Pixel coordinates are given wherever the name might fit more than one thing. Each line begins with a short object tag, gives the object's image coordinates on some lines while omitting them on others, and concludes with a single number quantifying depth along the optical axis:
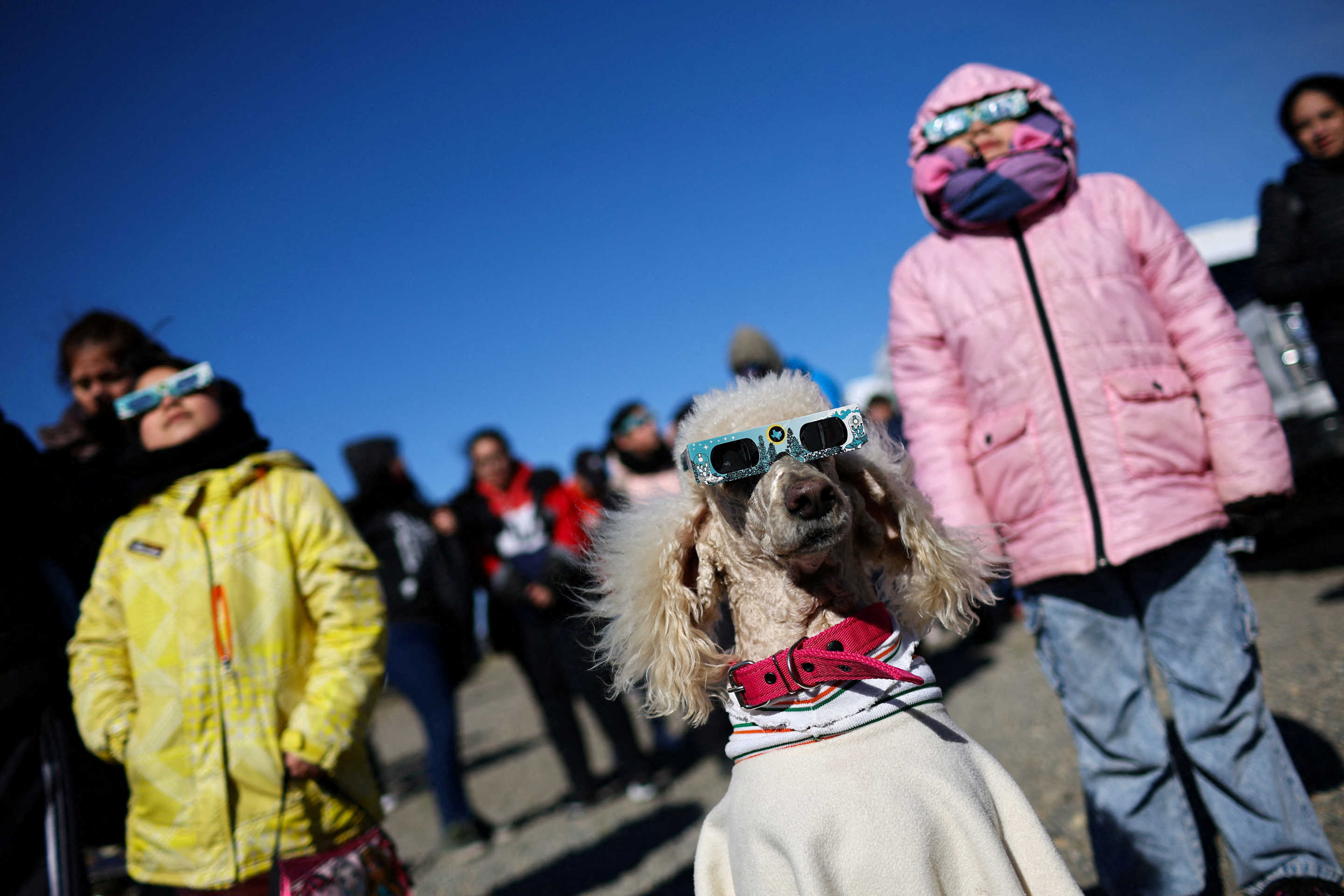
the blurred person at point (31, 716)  1.99
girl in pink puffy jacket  1.93
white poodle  1.33
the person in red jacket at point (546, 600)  4.38
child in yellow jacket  1.96
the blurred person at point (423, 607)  4.11
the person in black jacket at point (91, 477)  2.43
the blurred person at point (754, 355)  3.26
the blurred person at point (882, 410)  7.50
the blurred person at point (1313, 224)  2.88
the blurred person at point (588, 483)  4.64
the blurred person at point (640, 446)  4.41
